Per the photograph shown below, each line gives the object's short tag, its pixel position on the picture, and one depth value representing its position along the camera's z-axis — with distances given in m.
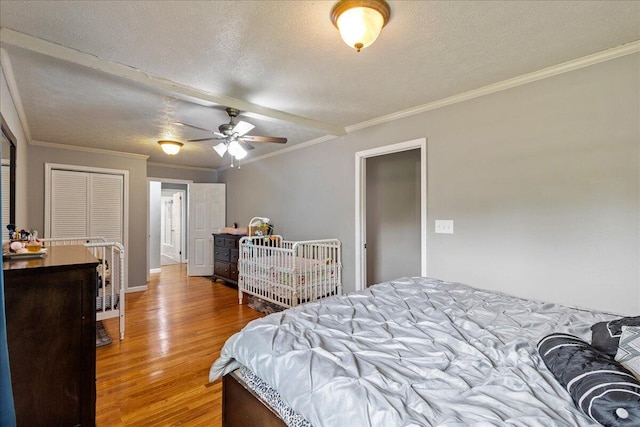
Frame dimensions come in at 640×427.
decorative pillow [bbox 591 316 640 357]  1.06
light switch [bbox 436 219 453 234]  2.66
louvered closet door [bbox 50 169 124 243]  4.23
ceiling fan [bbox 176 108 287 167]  2.70
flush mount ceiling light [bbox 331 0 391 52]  1.40
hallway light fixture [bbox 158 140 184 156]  3.67
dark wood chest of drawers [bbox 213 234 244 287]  5.02
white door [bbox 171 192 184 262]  7.55
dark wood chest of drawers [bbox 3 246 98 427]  1.38
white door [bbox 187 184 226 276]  5.93
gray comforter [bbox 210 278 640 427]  0.82
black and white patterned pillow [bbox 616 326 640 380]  0.92
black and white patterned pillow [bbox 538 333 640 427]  0.72
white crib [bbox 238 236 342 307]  3.35
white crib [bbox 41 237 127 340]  2.86
